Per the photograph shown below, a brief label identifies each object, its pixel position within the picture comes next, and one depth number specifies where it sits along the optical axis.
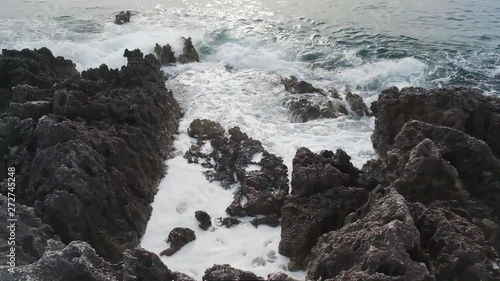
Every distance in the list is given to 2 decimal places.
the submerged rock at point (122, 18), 25.02
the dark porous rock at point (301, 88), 14.91
